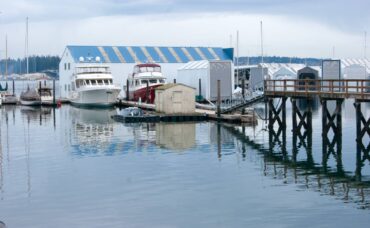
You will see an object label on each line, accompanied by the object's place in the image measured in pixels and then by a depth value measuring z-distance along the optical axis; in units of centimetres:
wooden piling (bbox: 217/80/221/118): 5815
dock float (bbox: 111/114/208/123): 5853
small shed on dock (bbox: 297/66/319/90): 10119
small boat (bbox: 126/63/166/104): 8019
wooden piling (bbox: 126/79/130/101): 8638
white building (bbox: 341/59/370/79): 10931
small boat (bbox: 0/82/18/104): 9306
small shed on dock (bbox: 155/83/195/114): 5991
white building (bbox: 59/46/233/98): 9462
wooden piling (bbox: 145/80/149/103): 7925
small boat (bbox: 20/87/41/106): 8850
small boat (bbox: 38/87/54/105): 9294
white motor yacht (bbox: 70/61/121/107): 8338
